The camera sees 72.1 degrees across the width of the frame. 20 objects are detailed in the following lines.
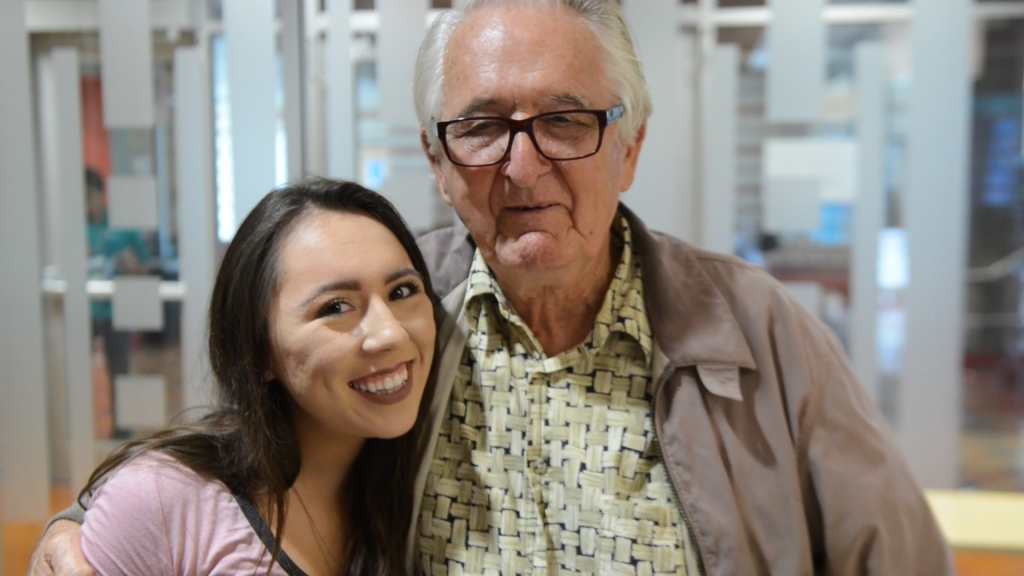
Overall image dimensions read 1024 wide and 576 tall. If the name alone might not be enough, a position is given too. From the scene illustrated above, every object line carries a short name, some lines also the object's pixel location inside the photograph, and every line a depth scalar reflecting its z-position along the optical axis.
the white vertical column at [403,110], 2.26
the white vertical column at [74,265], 2.32
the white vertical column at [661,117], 2.16
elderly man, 1.17
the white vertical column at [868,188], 2.12
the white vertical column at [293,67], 2.33
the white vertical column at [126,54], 2.31
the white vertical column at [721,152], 2.15
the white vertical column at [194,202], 2.33
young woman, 1.05
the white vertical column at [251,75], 2.32
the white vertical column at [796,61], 2.11
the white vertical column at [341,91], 2.33
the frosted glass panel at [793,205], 2.14
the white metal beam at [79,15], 2.31
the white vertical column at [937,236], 2.11
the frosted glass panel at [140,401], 2.46
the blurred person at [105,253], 2.38
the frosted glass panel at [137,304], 2.40
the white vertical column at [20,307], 2.30
